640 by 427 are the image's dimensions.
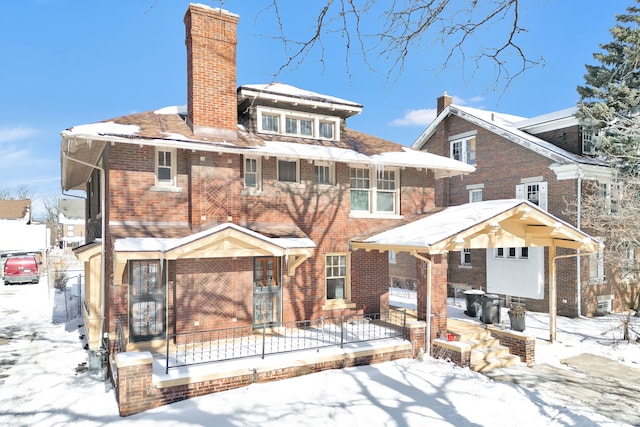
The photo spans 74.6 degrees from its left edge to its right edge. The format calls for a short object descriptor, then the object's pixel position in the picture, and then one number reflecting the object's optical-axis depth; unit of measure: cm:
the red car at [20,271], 2980
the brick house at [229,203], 1088
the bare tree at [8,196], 8488
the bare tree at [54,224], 6544
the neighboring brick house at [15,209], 5325
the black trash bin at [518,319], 1357
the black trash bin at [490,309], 1420
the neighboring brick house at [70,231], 6769
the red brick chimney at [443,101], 2650
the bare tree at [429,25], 415
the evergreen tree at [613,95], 1703
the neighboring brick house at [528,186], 1858
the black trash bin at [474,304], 1641
